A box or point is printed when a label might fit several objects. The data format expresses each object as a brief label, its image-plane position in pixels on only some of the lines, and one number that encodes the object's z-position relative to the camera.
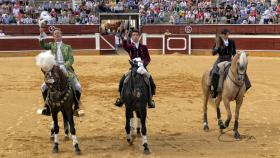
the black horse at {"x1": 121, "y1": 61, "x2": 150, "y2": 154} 13.21
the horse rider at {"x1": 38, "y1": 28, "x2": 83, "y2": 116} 13.84
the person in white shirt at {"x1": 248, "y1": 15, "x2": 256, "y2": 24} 52.06
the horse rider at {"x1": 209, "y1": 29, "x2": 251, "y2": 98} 15.95
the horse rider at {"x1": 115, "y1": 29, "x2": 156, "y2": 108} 13.95
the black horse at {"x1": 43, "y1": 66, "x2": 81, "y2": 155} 12.59
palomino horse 14.56
